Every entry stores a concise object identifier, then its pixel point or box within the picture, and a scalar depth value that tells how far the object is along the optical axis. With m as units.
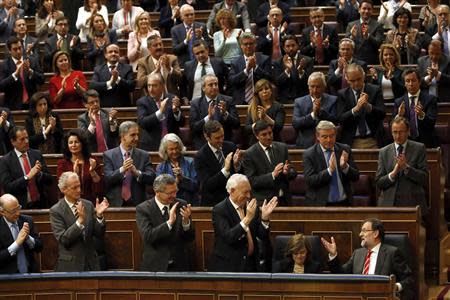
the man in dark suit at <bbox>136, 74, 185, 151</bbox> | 19.59
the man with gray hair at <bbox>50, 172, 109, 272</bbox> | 16.42
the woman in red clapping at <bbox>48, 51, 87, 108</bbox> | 21.05
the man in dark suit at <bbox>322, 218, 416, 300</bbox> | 15.98
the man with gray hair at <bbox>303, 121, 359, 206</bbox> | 17.66
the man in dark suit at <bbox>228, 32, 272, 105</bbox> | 20.77
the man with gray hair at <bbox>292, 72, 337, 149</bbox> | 19.19
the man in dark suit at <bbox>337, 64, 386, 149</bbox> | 19.30
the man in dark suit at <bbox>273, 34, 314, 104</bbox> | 20.87
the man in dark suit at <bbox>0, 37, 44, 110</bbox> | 21.48
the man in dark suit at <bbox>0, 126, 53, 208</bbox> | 18.41
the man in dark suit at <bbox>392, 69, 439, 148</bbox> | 19.20
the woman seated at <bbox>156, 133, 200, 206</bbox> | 17.79
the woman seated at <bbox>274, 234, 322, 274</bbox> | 15.95
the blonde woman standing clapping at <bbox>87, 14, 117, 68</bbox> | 22.37
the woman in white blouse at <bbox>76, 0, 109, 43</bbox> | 23.78
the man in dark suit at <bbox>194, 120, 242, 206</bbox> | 17.91
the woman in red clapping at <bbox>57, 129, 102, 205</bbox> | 18.08
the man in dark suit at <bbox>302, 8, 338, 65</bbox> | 21.95
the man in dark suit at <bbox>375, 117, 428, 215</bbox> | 17.67
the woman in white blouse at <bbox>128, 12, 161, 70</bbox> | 22.03
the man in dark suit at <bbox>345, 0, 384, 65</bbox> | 21.73
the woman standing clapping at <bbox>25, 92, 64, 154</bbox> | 19.66
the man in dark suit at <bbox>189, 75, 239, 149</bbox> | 19.28
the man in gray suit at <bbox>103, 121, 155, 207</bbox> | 18.12
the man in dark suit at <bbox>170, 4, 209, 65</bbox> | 22.30
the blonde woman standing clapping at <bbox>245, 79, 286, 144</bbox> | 19.17
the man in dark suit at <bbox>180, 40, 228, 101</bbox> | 20.83
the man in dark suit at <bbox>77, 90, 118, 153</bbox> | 19.48
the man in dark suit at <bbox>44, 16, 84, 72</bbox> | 22.70
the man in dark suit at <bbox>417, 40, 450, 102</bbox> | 20.28
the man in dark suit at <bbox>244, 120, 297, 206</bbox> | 17.69
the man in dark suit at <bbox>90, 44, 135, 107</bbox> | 21.08
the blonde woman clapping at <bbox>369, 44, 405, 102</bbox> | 20.09
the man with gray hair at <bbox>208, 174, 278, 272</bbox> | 16.25
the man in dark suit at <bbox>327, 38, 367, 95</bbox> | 20.47
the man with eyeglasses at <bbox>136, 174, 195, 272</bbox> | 16.27
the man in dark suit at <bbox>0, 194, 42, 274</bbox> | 16.47
